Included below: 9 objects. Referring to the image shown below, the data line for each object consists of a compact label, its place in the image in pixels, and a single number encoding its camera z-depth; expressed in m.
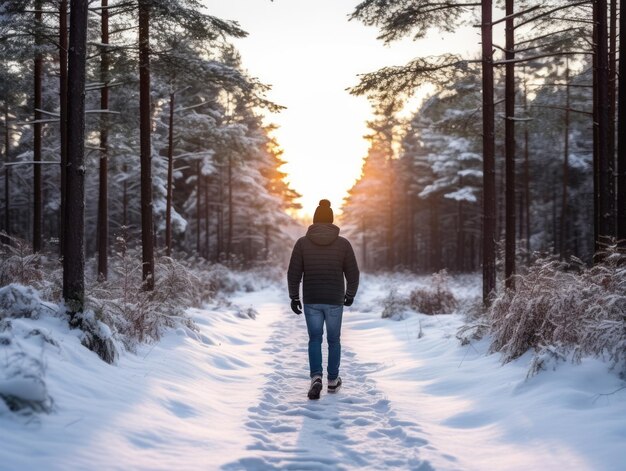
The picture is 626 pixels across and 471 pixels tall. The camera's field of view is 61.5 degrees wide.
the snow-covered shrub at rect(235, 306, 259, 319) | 14.61
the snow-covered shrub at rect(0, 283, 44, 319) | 5.93
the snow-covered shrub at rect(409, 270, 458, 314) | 14.45
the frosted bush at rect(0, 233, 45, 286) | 8.61
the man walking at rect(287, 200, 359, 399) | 6.67
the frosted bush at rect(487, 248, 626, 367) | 5.56
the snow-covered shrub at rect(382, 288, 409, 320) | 14.13
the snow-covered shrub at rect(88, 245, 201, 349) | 7.27
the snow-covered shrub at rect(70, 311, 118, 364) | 6.05
